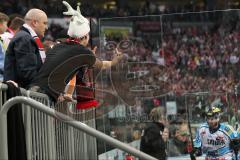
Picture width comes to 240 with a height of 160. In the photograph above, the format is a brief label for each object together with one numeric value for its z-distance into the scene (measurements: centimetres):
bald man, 918
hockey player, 1635
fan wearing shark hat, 910
